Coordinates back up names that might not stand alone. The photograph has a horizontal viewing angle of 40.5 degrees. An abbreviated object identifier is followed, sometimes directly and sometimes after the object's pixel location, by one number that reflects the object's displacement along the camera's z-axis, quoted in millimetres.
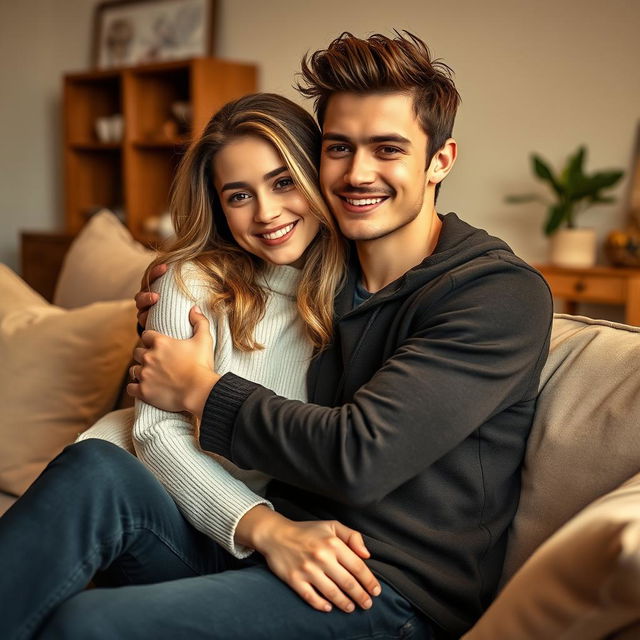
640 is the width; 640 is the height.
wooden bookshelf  4512
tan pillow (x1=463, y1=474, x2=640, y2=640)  816
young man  1179
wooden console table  3162
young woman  1178
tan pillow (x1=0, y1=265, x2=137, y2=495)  1981
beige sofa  865
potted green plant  3381
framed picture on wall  4785
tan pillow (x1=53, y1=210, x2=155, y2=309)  2262
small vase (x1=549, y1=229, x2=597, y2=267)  3449
